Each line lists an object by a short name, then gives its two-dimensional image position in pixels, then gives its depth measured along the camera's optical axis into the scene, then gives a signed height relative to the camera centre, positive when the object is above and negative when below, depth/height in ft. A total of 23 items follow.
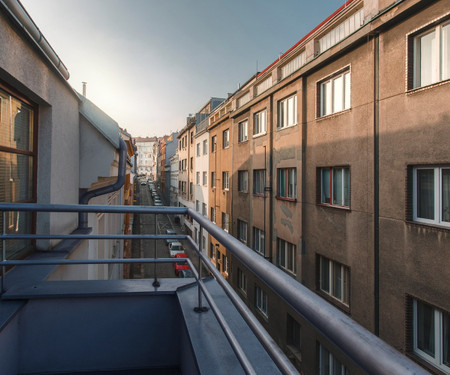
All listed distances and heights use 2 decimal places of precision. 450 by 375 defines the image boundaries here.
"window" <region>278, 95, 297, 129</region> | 40.34 +10.48
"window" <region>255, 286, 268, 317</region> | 46.68 -17.86
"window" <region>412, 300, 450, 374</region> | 20.76 -10.24
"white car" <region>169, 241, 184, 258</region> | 76.79 -16.02
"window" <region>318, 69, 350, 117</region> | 30.40 +10.00
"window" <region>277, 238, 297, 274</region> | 40.49 -9.16
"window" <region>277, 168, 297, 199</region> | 40.16 +0.75
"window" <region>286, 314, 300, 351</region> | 38.04 -18.10
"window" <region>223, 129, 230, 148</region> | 69.60 +11.41
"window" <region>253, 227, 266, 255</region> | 50.39 -8.79
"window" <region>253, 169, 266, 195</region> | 50.26 +1.22
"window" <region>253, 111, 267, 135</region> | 49.83 +10.93
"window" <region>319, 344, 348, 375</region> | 28.27 -16.79
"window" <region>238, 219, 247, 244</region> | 58.36 -8.18
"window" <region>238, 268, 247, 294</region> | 56.93 -17.56
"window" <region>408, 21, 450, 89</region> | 20.97 +9.52
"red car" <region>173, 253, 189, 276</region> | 63.03 -16.97
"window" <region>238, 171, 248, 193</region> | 57.57 +1.34
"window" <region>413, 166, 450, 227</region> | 20.76 -0.39
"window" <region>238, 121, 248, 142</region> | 57.77 +11.07
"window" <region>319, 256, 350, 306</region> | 30.09 -9.41
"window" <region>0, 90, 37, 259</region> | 10.96 +0.97
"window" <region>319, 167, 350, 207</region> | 30.22 +0.28
